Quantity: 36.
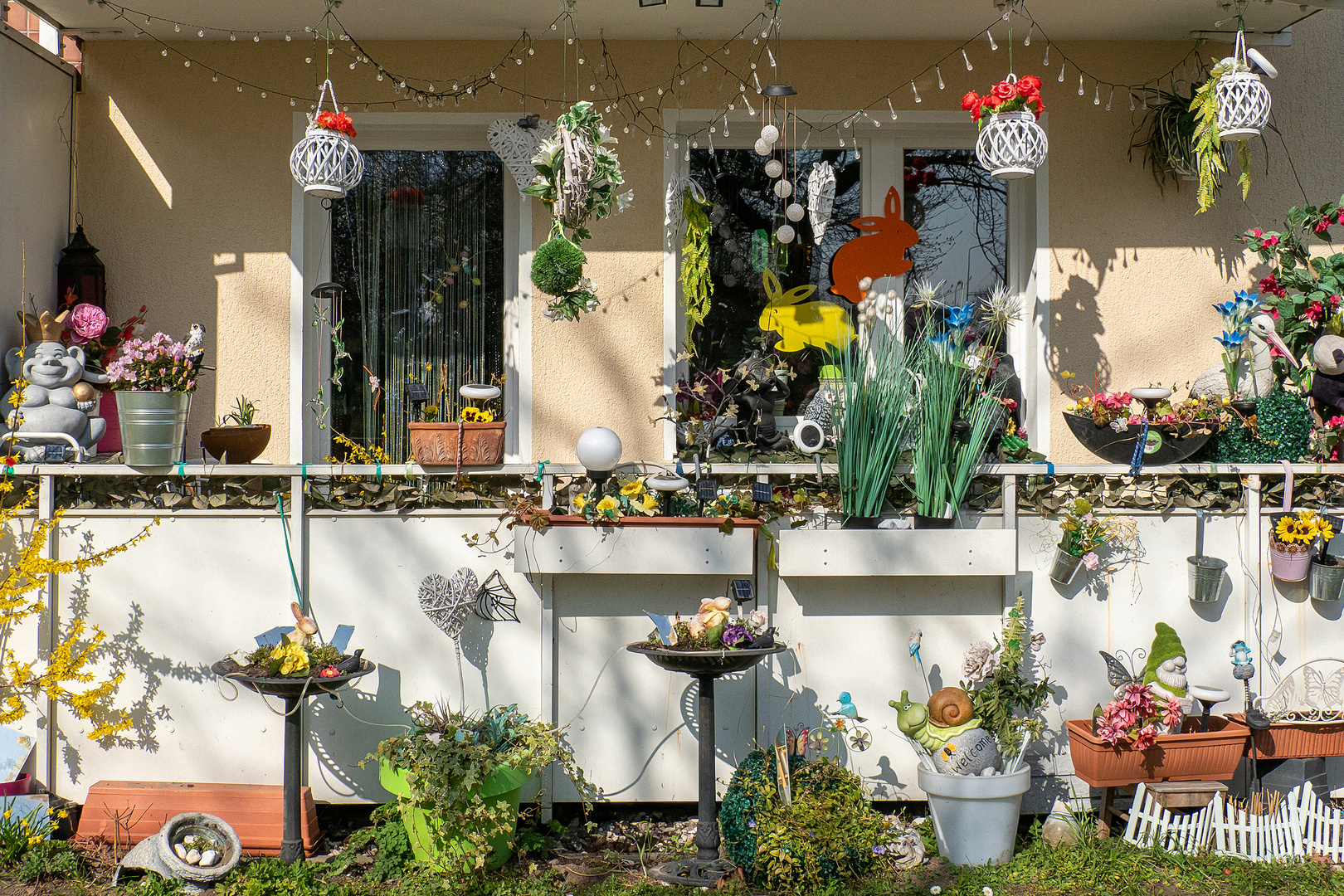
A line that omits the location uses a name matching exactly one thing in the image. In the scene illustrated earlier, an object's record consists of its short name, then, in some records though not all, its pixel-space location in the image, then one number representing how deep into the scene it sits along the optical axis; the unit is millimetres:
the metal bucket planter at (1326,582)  3605
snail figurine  3334
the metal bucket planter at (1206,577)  3576
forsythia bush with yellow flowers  3434
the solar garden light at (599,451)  3549
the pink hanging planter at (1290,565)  3600
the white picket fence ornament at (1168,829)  3322
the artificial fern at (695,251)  4137
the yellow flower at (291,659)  3211
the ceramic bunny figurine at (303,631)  3352
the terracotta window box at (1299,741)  3449
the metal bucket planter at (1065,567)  3600
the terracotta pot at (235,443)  3781
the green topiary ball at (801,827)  3143
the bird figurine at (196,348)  3674
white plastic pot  3283
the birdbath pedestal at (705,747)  3141
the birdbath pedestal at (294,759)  3246
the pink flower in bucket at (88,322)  3955
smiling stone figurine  3715
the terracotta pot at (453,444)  3570
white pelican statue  3895
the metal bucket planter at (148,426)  3535
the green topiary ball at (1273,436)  3695
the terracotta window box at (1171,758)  3357
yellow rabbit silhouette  4395
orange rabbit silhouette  4410
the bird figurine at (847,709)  3492
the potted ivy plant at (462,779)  3139
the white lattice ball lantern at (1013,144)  3535
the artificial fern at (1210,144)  3707
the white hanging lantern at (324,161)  3584
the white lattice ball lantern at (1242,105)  3588
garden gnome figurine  3467
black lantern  4109
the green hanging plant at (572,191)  3426
